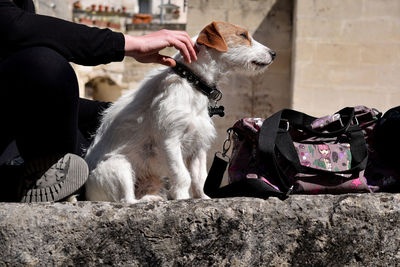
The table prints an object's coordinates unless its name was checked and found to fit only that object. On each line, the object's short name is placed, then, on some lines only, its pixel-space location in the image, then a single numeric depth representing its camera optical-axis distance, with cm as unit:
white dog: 218
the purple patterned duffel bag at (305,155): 202
